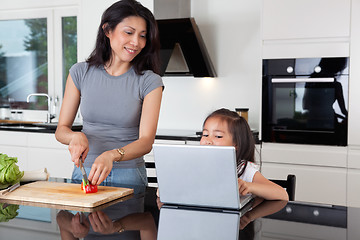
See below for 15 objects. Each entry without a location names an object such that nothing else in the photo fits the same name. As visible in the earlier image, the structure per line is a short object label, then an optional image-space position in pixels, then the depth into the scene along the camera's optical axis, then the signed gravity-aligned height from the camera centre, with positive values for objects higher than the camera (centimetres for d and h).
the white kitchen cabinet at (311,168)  304 -45
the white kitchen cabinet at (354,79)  297 +16
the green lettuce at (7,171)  139 -22
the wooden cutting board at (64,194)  128 -28
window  456 +49
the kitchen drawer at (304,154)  304 -36
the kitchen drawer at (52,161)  386 -51
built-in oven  304 +1
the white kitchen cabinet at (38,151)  387 -44
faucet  430 -12
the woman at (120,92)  170 +4
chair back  157 -29
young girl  147 -12
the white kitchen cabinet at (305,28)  301 +51
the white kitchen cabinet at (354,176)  300 -49
